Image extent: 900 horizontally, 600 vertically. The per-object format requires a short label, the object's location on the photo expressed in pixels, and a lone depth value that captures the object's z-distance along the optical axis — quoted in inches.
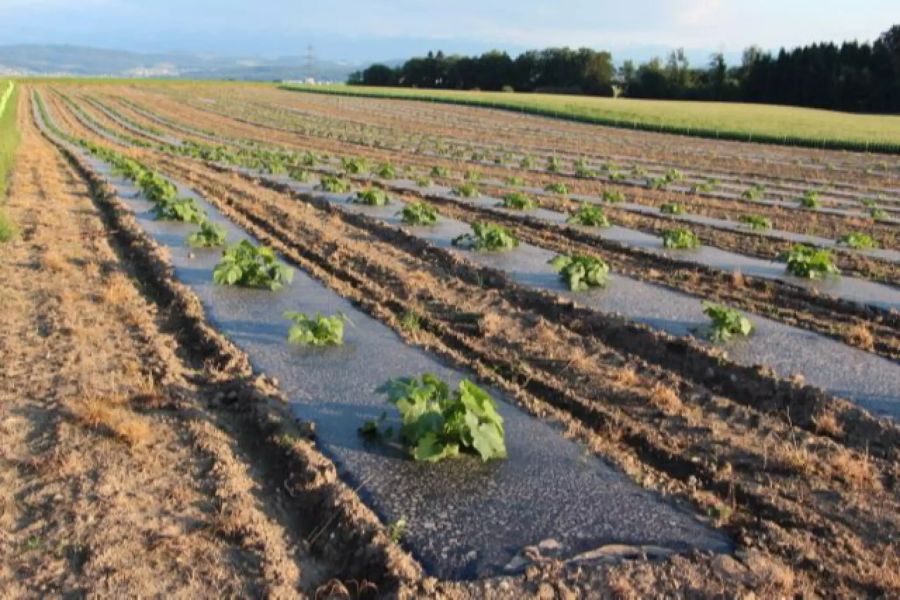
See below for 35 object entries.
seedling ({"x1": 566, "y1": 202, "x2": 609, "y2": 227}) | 554.6
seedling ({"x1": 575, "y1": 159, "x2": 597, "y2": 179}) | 918.4
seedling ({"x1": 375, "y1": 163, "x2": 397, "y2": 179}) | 816.3
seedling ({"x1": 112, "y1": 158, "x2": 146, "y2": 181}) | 720.5
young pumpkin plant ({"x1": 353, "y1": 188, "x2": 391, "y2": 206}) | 621.3
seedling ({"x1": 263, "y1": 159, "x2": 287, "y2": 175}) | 832.9
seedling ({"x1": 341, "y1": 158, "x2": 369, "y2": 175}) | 853.8
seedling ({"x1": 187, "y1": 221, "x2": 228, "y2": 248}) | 459.5
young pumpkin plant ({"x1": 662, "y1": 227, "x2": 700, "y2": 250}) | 481.4
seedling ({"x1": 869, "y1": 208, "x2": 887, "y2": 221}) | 636.4
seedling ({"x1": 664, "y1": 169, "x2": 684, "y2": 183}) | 871.1
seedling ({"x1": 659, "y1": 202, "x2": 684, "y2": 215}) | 622.0
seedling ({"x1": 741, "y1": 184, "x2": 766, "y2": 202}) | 745.6
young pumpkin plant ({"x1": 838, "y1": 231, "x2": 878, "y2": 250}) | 495.5
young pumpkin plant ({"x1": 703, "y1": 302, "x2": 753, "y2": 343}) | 311.7
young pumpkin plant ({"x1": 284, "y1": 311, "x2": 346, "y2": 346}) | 295.9
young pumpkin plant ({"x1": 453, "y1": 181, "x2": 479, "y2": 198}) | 685.9
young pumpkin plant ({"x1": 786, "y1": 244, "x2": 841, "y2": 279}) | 409.1
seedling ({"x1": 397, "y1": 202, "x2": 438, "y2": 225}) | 540.4
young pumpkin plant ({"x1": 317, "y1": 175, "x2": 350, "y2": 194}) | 693.9
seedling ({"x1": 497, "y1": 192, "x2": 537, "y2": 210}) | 621.3
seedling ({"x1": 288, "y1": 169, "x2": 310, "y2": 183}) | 774.1
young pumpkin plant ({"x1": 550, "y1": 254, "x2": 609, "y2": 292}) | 379.9
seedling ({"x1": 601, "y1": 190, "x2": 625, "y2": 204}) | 675.4
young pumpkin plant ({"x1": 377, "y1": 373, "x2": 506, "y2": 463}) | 210.4
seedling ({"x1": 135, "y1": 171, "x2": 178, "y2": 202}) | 589.6
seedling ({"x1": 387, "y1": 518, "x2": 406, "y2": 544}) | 179.6
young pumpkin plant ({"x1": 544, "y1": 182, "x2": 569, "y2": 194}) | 728.2
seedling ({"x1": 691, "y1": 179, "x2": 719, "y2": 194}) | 788.3
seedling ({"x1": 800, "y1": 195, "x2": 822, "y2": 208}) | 695.1
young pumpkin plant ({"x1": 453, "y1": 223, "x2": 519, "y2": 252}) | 459.8
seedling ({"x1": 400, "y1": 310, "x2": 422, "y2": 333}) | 322.0
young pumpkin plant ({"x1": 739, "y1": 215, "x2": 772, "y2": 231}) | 562.6
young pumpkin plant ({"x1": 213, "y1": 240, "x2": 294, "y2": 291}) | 372.8
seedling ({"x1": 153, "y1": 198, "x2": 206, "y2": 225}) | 528.7
